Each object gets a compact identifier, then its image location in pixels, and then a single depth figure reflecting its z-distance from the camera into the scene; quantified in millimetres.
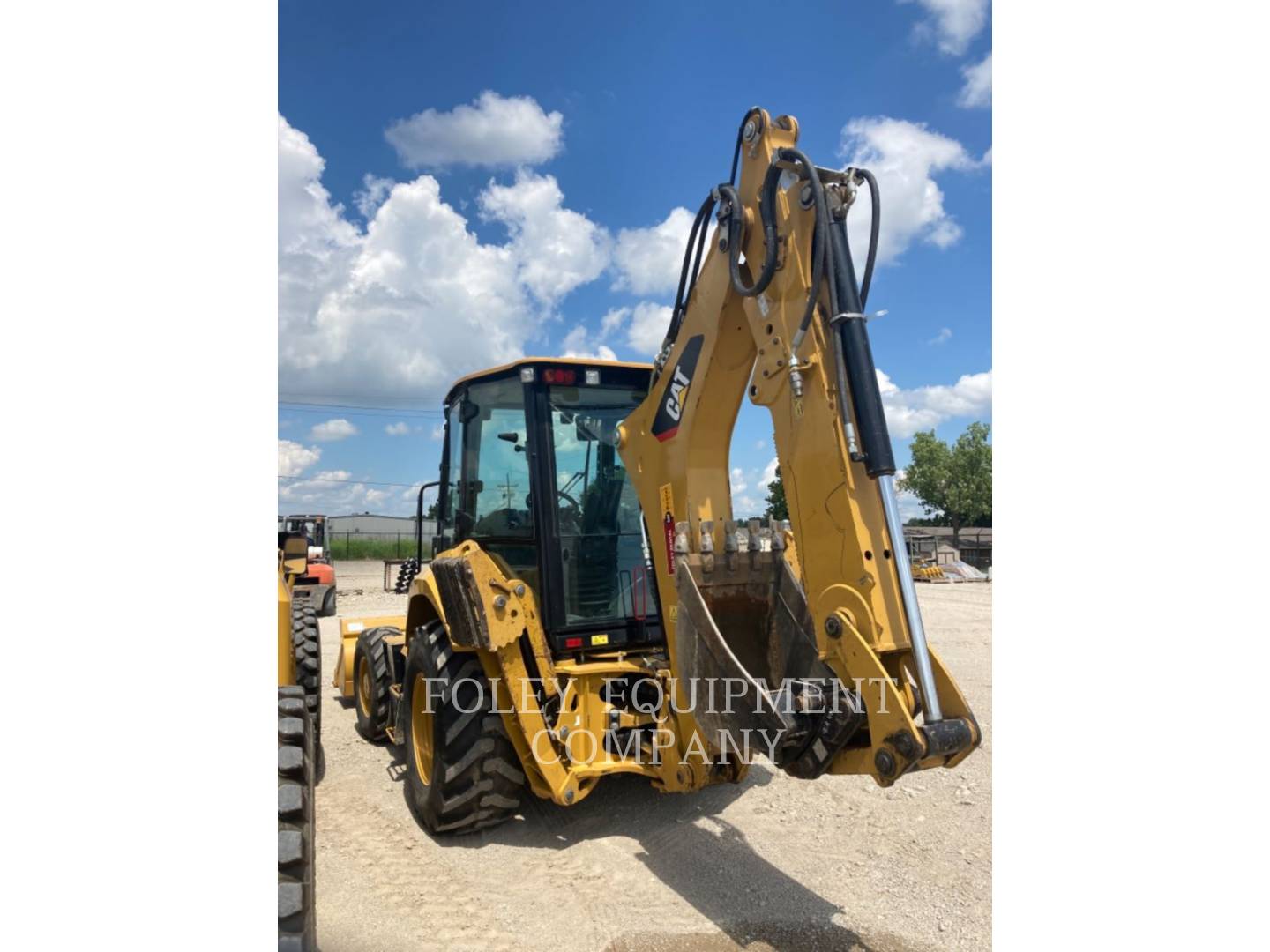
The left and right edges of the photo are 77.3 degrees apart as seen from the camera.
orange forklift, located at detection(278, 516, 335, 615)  14859
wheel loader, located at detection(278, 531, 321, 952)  2619
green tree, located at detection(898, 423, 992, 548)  38906
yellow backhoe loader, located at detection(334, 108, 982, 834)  3041
